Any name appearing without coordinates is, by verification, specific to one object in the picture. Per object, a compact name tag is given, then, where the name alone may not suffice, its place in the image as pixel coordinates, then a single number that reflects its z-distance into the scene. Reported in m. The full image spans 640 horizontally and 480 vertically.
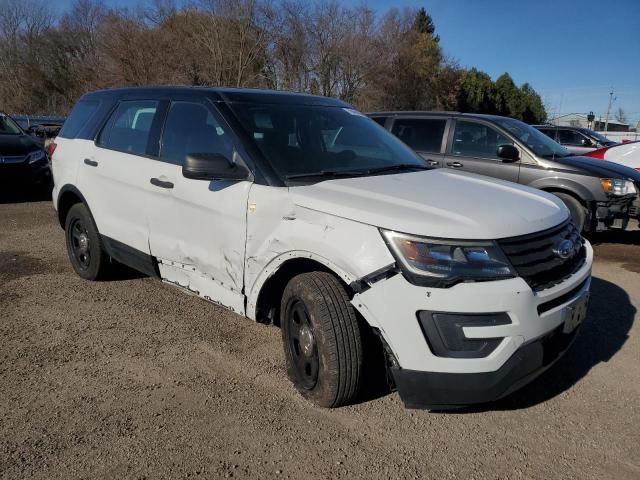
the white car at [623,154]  8.12
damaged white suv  2.40
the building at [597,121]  65.88
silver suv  6.34
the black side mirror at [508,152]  6.61
